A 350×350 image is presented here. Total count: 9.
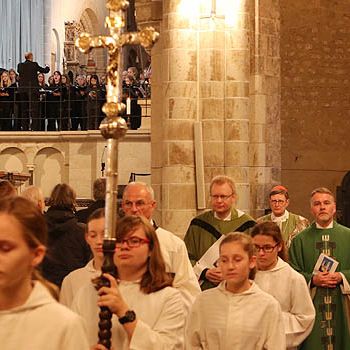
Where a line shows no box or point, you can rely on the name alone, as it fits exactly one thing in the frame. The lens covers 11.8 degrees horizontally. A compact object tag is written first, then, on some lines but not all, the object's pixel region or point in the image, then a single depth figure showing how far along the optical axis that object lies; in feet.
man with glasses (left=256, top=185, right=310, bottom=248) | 50.92
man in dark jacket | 98.95
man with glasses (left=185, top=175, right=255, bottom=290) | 39.21
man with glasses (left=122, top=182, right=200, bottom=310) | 32.56
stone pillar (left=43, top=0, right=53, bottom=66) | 141.53
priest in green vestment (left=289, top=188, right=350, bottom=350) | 43.18
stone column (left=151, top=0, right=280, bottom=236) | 63.03
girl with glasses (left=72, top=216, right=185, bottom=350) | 24.96
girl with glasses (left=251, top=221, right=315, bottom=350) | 34.58
